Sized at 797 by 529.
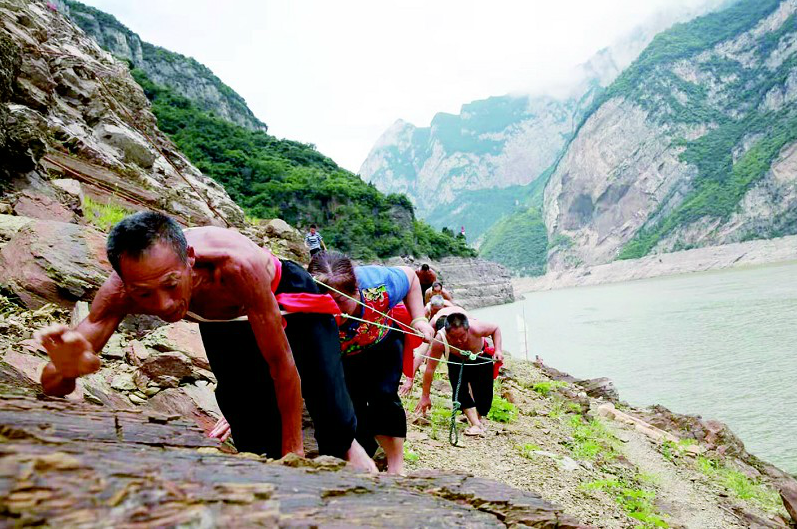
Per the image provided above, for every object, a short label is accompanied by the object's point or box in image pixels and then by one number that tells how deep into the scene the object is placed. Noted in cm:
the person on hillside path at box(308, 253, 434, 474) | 304
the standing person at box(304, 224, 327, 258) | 930
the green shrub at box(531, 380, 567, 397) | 903
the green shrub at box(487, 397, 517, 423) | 640
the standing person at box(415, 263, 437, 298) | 636
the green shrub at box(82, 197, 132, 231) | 600
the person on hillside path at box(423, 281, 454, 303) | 770
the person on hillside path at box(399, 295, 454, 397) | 599
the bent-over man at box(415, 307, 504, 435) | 553
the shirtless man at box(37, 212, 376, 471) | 173
